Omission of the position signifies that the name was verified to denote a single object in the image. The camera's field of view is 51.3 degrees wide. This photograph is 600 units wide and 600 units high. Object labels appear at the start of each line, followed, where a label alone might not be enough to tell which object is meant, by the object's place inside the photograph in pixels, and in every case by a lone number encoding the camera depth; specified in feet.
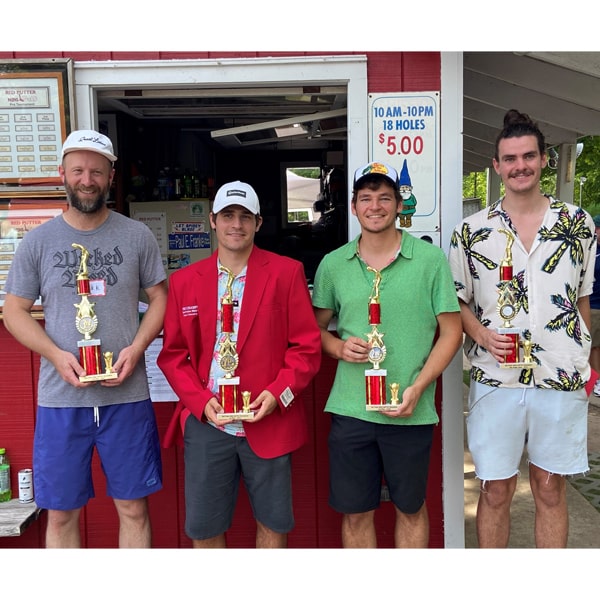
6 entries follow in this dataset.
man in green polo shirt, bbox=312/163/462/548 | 7.97
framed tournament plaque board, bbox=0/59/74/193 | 9.54
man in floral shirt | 8.13
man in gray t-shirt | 8.07
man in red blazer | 7.96
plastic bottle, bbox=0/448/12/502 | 9.99
